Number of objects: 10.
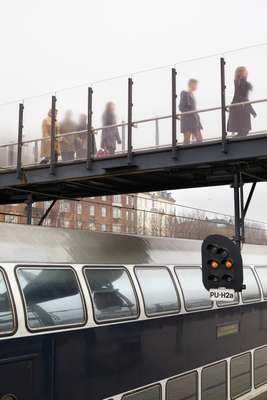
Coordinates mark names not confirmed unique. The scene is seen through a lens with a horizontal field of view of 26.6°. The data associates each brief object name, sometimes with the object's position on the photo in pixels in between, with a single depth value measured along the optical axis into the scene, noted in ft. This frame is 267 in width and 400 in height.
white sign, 27.10
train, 20.68
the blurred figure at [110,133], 44.16
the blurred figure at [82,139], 45.48
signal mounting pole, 41.39
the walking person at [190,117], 40.81
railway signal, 27.32
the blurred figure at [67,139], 46.45
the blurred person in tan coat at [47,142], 47.52
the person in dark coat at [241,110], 38.96
